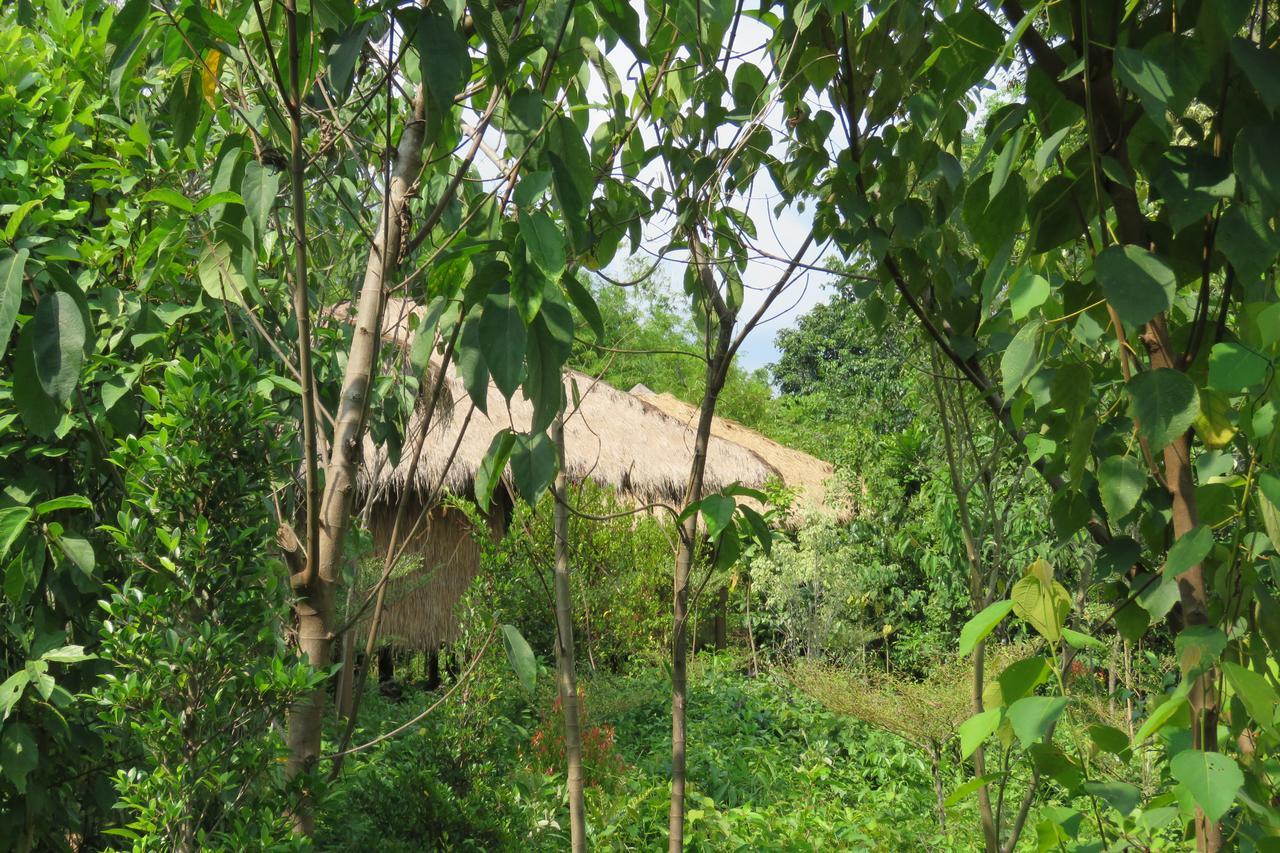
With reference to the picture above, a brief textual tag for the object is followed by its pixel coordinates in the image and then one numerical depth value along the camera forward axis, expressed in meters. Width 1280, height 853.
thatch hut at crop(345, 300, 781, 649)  7.61
